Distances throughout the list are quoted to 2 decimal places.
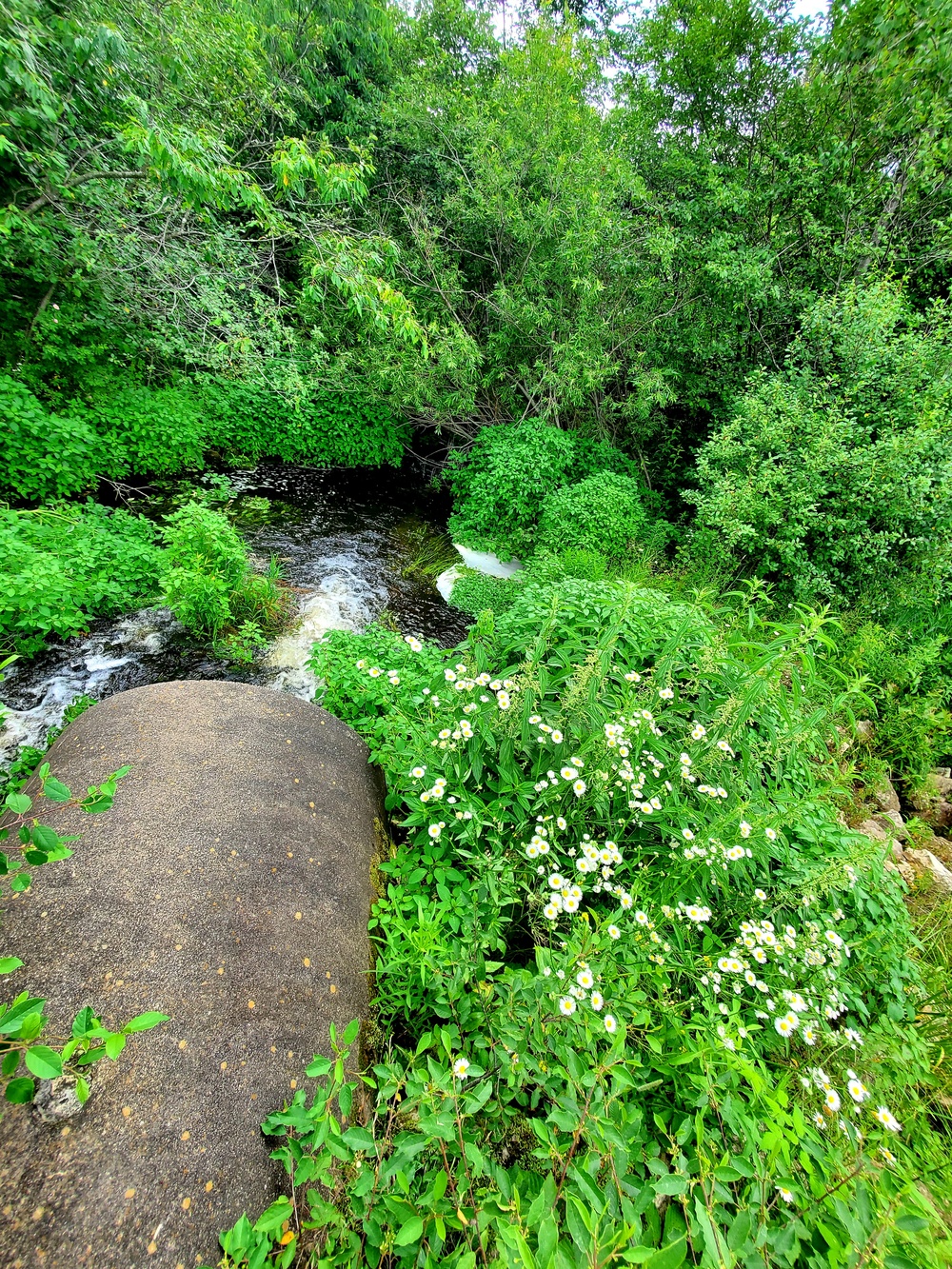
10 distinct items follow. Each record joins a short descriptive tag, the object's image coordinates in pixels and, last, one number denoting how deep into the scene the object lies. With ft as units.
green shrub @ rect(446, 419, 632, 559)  21.33
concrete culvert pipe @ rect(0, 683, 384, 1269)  3.79
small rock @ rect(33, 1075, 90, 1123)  3.92
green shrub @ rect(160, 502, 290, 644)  14.01
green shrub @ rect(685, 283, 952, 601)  15.51
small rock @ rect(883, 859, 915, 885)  9.62
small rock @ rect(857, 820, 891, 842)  10.12
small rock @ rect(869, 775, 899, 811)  11.61
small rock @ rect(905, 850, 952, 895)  9.53
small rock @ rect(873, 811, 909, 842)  10.13
